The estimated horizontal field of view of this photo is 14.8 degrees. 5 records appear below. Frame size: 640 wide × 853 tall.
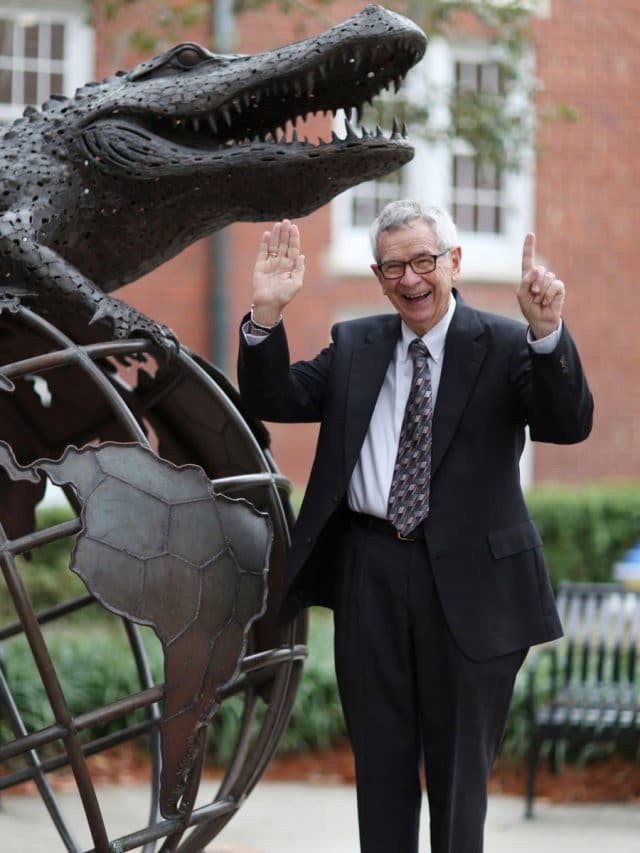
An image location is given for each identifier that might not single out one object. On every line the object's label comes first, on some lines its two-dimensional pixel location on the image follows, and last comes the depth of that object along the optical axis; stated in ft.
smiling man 19.01
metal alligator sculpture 20.44
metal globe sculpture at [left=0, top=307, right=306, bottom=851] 17.19
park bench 33.95
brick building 70.14
